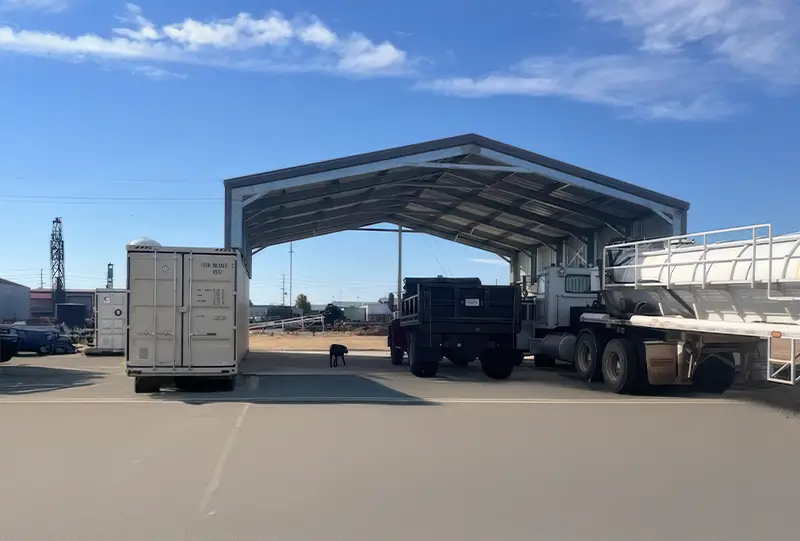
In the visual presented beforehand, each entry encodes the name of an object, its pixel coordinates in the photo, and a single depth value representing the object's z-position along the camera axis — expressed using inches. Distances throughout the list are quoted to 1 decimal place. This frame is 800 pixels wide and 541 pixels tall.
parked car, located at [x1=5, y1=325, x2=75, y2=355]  1167.0
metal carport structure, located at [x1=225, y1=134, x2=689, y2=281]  852.6
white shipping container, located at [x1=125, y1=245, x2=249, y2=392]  578.6
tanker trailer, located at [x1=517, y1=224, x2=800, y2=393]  464.8
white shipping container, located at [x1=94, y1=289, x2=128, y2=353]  1172.5
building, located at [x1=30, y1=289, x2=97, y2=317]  3951.0
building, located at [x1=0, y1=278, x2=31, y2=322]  2438.1
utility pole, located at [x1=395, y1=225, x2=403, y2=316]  1454.0
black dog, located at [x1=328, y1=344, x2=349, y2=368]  897.5
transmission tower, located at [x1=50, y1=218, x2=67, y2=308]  4387.3
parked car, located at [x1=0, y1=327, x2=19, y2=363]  882.1
